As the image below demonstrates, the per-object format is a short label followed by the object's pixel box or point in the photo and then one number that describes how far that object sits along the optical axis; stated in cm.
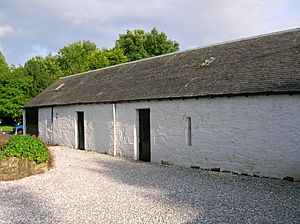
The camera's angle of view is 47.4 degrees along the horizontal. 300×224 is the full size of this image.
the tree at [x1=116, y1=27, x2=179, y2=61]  5011
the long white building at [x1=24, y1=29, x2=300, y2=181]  1072
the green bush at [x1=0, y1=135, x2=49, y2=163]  1150
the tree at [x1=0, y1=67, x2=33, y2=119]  4309
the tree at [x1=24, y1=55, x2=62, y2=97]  4662
